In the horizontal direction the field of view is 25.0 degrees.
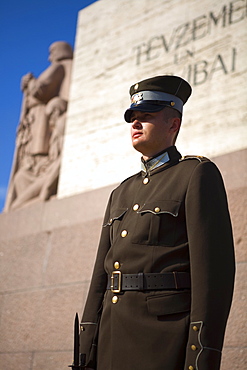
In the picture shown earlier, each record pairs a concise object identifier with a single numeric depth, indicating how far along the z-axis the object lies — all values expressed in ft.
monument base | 12.08
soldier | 6.08
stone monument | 12.96
